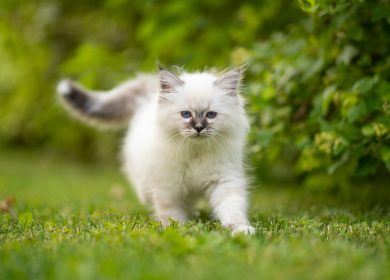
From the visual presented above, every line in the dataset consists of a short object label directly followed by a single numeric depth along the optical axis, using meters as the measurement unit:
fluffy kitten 3.64
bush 3.91
